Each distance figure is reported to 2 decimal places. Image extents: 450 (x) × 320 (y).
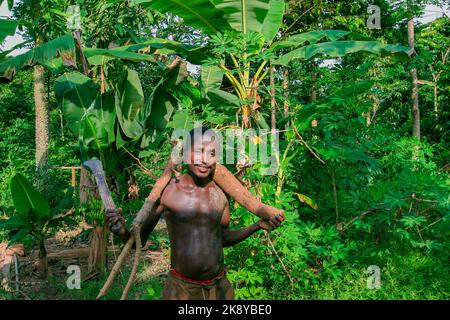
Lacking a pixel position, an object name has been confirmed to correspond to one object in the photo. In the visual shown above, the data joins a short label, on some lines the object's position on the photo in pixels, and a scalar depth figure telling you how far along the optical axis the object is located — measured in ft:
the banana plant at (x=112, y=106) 18.33
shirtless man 7.97
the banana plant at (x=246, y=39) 13.82
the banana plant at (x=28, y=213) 15.66
